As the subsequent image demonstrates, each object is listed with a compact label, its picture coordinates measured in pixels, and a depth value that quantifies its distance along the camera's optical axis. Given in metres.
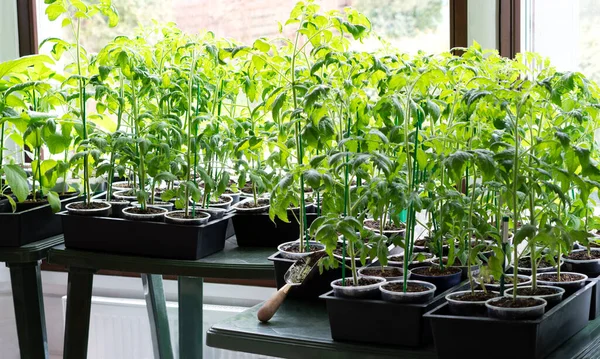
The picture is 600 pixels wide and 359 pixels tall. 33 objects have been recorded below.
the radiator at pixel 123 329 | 4.91
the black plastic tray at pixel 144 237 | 3.62
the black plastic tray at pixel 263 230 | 3.76
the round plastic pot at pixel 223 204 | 3.85
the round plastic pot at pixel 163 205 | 3.82
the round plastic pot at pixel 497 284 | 3.15
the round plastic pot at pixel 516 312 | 2.93
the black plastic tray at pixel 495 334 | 2.92
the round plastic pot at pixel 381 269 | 3.21
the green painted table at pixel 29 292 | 3.80
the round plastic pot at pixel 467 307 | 3.01
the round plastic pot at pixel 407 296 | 3.05
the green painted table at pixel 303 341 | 3.02
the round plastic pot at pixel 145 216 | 3.69
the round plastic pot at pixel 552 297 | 3.04
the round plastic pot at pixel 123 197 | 3.94
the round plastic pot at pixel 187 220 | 3.63
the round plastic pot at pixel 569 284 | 3.15
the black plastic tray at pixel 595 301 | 3.21
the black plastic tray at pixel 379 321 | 3.03
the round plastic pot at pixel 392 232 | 3.52
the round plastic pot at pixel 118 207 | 3.83
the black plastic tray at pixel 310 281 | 3.34
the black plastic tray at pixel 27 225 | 3.83
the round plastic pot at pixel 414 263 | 3.33
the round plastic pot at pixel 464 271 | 3.30
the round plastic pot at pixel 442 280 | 3.19
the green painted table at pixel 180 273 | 3.56
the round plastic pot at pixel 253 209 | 3.75
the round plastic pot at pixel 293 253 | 3.40
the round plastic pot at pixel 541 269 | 3.26
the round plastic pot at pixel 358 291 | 3.08
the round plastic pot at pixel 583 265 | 3.29
